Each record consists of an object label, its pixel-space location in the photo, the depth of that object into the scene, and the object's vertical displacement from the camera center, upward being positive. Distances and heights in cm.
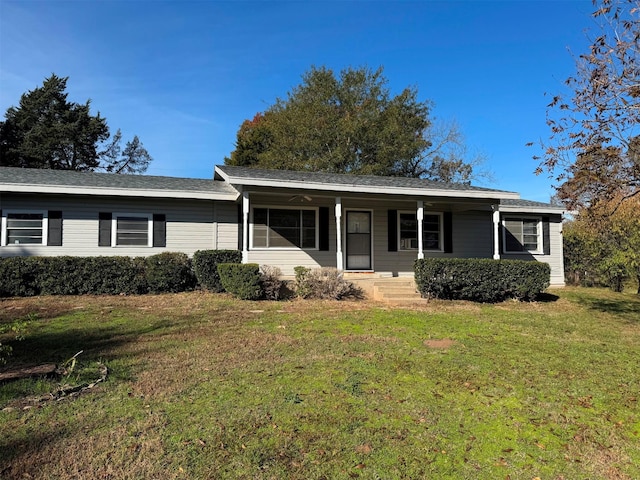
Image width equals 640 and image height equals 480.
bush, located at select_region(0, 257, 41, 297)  967 -50
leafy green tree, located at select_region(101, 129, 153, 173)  3306 +798
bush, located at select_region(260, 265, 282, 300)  993 -63
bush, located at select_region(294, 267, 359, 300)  1026 -69
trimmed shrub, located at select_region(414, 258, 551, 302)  1038 -56
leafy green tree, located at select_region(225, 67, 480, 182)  2519 +764
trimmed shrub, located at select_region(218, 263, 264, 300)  964 -59
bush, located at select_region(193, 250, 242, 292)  1084 -33
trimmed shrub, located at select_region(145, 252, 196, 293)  1062 -43
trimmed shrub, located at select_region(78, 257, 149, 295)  1024 -50
